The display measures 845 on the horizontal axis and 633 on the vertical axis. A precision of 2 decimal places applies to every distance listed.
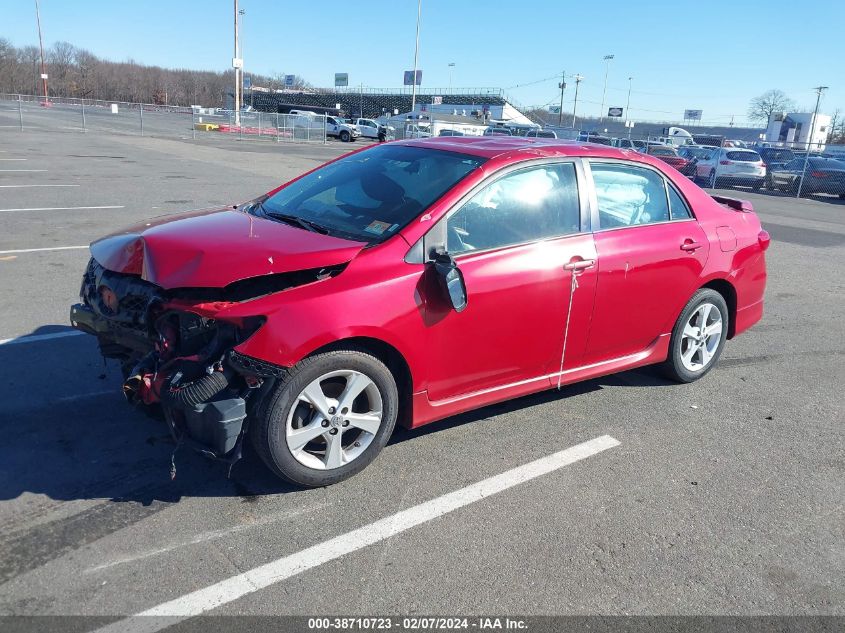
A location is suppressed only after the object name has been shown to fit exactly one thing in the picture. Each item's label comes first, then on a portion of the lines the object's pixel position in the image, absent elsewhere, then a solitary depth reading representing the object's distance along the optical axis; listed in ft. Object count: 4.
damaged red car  10.52
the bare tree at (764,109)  328.25
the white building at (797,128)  201.98
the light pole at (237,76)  142.07
